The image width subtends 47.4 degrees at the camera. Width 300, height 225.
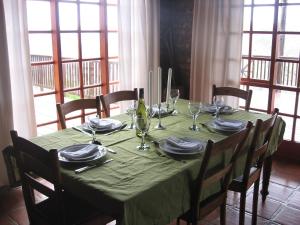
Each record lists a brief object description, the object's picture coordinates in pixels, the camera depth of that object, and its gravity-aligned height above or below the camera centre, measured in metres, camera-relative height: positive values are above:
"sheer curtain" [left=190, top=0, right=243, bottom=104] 3.65 +0.07
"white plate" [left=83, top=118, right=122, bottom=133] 2.15 -0.50
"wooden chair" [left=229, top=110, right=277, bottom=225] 2.01 -0.75
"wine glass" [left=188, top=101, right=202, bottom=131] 2.30 -0.42
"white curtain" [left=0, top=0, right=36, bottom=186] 2.72 -0.20
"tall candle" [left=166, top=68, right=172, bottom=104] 2.44 -0.28
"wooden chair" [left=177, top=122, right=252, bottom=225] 1.65 -0.66
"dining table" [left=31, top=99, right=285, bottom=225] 1.44 -0.58
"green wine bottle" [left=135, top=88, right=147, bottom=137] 2.10 -0.35
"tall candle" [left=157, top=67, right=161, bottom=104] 2.29 -0.20
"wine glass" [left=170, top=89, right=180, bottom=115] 2.68 -0.34
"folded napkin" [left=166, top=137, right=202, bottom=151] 1.87 -0.52
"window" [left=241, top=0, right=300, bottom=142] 3.47 +0.01
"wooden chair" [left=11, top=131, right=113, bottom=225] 1.51 -0.67
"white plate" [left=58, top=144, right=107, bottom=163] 1.71 -0.53
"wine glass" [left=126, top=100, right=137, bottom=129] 2.34 -0.41
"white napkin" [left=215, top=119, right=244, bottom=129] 2.28 -0.49
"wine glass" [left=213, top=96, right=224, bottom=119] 2.61 -0.45
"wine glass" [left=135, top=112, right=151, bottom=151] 1.97 -0.43
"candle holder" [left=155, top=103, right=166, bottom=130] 2.32 -0.51
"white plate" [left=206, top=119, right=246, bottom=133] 2.23 -0.50
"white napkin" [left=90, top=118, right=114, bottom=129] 2.21 -0.48
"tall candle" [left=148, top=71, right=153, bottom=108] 2.04 -0.21
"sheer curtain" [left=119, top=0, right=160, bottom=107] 3.70 +0.11
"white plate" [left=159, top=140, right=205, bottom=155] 1.82 -0.53
